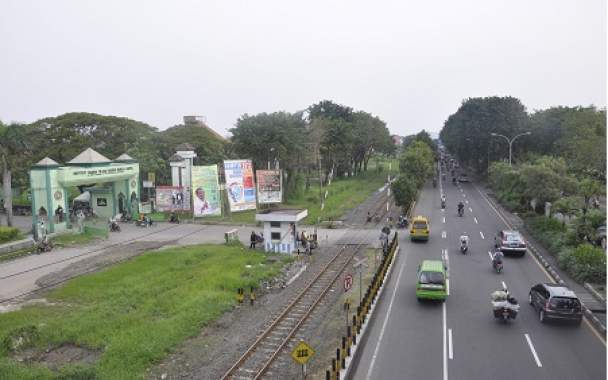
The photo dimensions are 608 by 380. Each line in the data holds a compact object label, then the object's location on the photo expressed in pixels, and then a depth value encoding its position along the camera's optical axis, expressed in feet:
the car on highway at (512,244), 107.24
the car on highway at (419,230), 124.36
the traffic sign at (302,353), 49.06
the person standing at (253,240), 123.54
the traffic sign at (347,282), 73.51
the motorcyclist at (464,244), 112.88
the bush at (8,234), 128.26
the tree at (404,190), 162.30
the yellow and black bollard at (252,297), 80.80
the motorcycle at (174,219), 169.88
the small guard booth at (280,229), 116.37
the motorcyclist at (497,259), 94.89
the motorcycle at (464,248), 112.78
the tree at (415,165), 207.21
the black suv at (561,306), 66.18
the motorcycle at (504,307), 67.82
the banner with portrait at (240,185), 161.17
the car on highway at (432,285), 75.66
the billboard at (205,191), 165.68
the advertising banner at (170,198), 175.52
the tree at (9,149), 147.13
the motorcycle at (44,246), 123.41
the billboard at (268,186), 164.45
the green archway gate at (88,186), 140.05
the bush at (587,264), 86.02
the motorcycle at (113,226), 154.56
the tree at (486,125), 271.28
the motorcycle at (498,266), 94.68
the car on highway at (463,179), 297.00
